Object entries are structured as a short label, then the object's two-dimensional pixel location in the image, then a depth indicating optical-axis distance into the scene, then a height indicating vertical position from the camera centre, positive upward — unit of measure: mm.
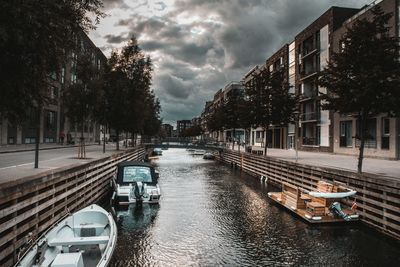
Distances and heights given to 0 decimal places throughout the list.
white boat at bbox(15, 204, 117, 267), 7777 -2482
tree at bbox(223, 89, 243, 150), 54906 +4071
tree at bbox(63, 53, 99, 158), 28328 +3346
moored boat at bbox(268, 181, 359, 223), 14383 -2554
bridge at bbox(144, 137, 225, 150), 61141 -1078
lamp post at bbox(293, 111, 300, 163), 36794 +2497
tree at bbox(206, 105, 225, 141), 59562 +3241
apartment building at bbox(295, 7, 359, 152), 44281 +9918
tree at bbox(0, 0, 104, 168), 8020 +2188
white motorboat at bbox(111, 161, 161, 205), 17828 -2291
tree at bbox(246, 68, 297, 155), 35531 +3826
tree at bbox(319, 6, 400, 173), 17141 +3315
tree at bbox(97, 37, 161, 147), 36688 +5048
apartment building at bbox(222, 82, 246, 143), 102962 +15307
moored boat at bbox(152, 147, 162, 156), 70150 -2461
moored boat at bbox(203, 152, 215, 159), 62919 -2712
